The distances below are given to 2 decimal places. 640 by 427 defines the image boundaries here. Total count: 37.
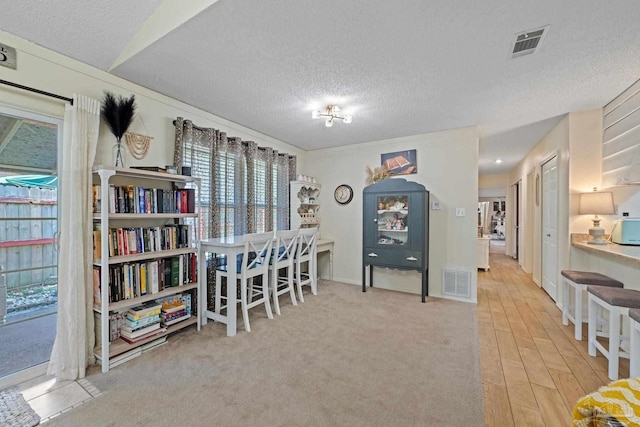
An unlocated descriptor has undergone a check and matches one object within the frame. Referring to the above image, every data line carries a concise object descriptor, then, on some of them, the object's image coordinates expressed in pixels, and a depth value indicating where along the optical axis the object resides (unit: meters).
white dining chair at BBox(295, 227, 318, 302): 3.54
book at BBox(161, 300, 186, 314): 2.49
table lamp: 2.78
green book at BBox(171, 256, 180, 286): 2.53
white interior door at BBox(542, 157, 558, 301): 3.63
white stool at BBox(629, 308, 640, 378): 1.61
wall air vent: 3.63
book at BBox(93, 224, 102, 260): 2.10
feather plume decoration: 2.21
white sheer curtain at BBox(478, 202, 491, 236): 10.26
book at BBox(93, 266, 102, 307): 2.10
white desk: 4.36
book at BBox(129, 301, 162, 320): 2.24
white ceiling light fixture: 2.88
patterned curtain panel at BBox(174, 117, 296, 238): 2.99
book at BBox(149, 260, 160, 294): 2.35
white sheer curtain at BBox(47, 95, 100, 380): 1.94
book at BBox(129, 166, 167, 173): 2.39
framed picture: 4.05
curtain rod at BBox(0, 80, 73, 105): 1.77
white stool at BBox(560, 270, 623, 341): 2.47
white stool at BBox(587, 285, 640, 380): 1.92
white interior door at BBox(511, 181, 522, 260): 6.68
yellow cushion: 0.81
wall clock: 4.57
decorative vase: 2.26
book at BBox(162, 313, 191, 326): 2.46
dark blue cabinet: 3.63
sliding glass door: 1.88
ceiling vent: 1.72
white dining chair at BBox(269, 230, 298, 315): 3.12
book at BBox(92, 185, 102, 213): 2.10
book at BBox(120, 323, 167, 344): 2.19
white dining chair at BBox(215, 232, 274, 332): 2.72
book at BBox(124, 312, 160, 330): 2.21
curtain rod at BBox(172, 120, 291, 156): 2.96
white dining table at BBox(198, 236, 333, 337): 2.60
